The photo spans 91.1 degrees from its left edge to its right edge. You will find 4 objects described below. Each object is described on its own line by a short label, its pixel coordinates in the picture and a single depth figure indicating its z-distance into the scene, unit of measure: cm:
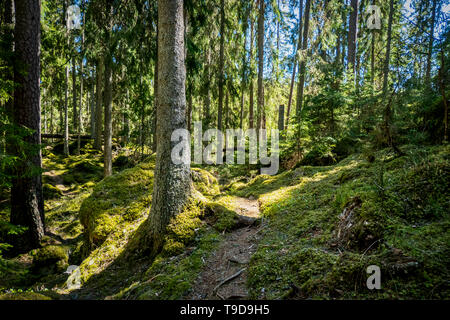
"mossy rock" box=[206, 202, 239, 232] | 481
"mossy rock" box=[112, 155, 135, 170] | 1654
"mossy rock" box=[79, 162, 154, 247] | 547
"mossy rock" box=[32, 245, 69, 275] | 589
